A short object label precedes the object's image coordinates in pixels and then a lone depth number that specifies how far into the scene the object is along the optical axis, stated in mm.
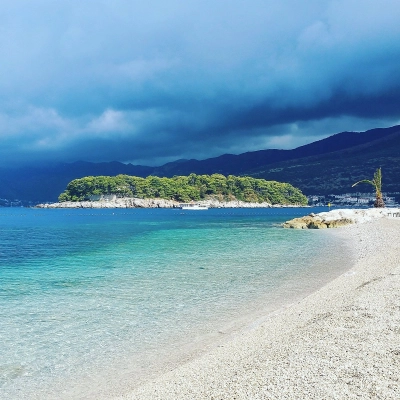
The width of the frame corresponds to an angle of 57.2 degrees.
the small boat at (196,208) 192650
